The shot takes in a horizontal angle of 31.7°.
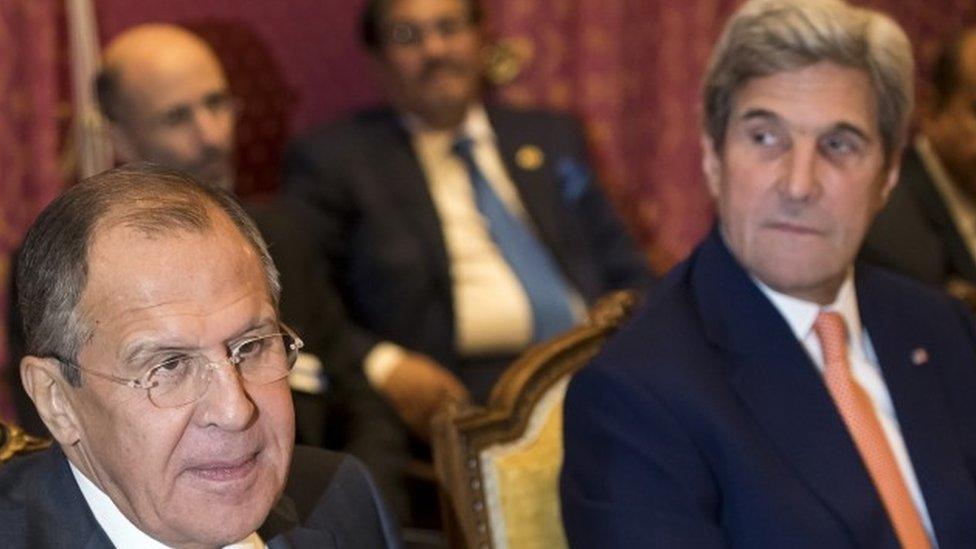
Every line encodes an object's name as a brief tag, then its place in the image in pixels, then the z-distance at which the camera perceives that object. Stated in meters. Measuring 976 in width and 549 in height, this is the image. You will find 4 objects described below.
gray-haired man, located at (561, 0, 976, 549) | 2.49
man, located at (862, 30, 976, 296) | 4.62
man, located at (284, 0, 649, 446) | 4.37
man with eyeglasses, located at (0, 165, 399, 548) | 1.97
